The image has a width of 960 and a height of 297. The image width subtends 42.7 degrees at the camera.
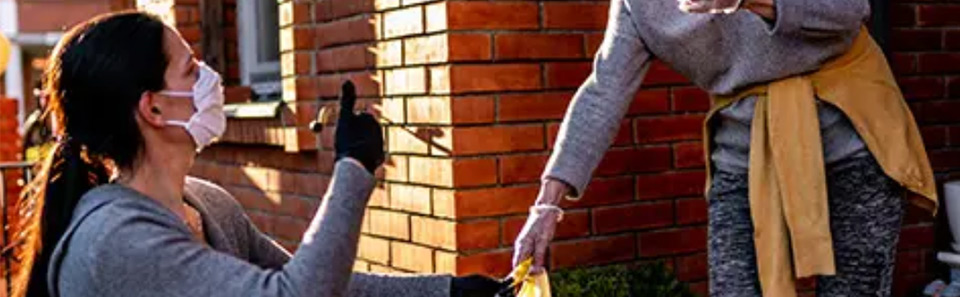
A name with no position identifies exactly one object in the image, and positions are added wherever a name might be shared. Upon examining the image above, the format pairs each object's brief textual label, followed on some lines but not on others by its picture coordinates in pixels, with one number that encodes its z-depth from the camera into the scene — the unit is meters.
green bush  3.38
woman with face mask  2.06
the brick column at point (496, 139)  3.52
